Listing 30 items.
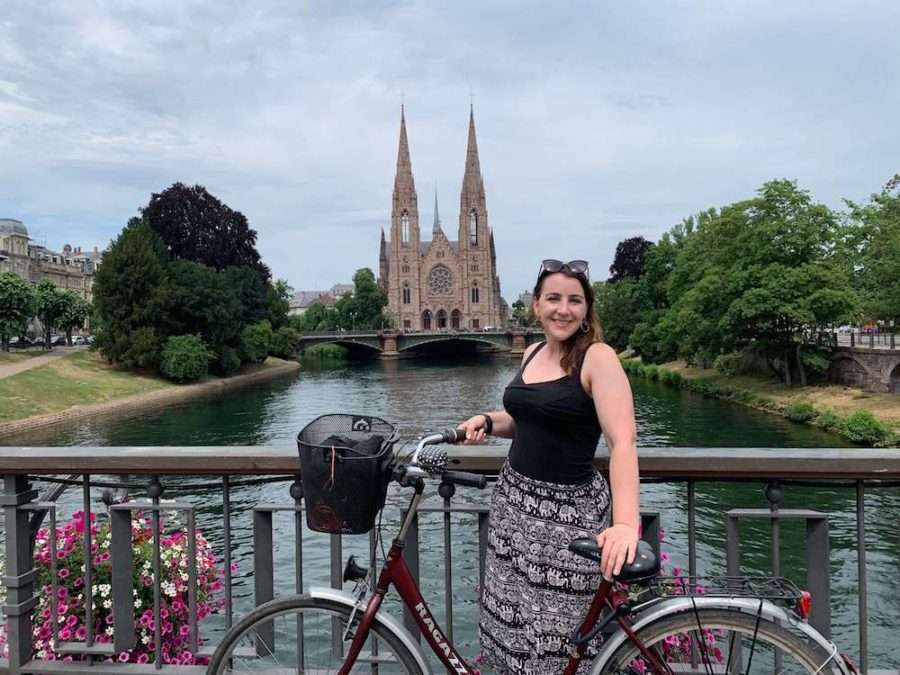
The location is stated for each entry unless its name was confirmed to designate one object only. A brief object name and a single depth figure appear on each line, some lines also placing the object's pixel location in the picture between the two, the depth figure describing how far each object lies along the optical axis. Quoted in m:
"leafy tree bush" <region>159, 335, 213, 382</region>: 42.41
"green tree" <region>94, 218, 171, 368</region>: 42.72
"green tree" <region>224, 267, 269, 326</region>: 57.12
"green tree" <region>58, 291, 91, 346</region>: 50.88
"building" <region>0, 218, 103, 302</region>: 75.50
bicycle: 2.34
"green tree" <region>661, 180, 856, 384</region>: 29.44
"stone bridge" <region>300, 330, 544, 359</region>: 80.62
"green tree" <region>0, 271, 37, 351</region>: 41.91
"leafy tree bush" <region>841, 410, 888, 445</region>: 21.56
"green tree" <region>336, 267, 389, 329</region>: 102.00
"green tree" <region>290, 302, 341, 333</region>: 104.60
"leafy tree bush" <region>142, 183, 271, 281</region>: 55.59
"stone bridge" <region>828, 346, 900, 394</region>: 27.23
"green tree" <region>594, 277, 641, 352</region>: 55.41
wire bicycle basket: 2.46
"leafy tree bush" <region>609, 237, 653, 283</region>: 64.50
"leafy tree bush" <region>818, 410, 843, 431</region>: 23.63
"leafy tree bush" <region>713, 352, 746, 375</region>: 34.78
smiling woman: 2.44
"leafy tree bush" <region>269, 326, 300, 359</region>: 62.94
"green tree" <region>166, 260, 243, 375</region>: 46.16
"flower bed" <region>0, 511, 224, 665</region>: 3.54
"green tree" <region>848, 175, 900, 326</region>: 28.39
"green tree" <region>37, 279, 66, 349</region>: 49.47
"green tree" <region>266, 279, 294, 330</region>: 64.69
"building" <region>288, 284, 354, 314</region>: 159.50
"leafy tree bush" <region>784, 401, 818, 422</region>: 25.70
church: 115.62
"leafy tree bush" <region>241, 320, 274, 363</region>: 53.12
